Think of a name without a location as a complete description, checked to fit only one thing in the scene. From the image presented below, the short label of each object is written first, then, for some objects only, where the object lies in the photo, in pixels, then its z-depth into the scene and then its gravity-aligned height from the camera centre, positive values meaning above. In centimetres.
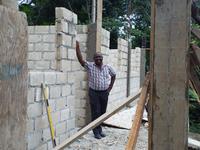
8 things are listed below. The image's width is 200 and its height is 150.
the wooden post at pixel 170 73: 134 -3
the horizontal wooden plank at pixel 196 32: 160 +22
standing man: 462 -31
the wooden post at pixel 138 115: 147 -28
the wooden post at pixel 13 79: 85 -4
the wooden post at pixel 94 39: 548 +59
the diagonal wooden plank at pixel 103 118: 173 -35
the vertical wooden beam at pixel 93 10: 953 +209
